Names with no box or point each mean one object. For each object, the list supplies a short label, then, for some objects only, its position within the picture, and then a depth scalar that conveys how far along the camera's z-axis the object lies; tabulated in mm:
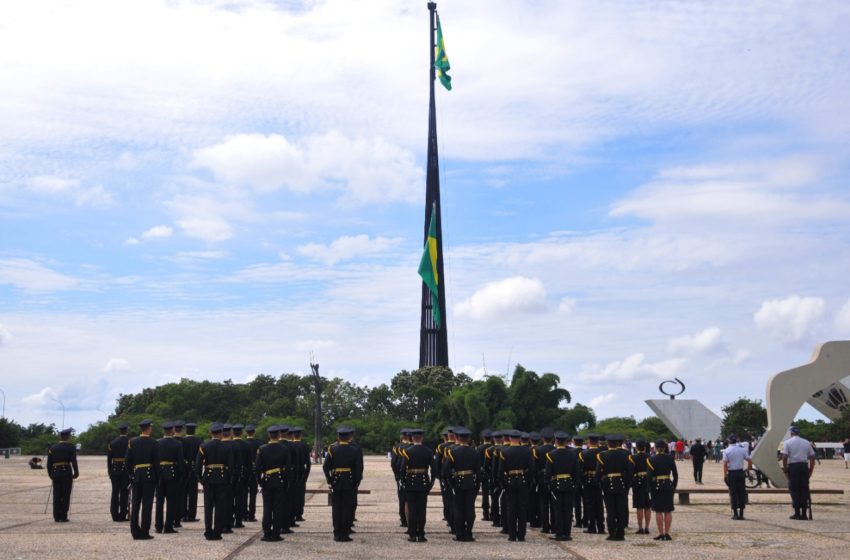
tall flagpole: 87125
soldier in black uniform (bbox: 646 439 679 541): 13625
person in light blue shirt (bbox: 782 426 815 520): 16266
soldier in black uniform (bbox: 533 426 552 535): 14383
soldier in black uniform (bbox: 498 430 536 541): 13711
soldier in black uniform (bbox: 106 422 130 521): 15312
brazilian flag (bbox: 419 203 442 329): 69875
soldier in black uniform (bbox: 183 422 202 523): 15172
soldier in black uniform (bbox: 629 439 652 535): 14180
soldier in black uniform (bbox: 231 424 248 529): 14531
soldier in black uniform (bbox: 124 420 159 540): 13047
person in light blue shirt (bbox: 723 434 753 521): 16641
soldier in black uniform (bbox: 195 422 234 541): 13250
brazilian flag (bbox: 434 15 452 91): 72812
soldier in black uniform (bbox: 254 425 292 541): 13336
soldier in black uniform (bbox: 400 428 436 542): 13531
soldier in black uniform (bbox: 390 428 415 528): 14445
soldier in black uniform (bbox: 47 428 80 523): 15625
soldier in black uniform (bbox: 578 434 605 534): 14391
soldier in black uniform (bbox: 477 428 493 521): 15635
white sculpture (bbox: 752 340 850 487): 22578
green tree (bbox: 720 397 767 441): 61300
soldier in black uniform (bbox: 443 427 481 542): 13574
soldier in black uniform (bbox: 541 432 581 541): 13789
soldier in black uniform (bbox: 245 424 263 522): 15453
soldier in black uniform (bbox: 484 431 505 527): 14578
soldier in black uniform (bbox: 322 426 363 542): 13398
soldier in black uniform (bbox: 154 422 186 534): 13758
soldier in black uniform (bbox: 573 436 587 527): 14703
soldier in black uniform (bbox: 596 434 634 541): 13751
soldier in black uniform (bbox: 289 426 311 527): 14891
